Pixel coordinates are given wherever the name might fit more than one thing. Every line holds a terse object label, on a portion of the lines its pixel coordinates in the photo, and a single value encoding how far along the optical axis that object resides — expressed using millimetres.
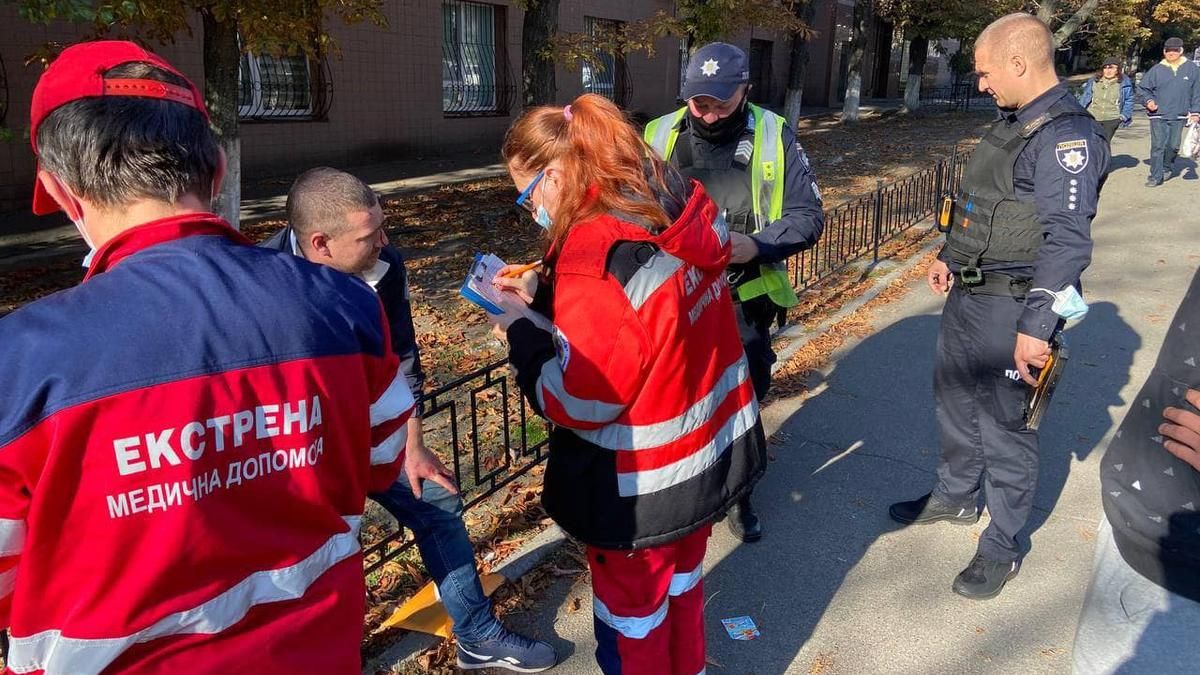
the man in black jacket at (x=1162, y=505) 1476
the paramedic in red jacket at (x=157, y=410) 1157
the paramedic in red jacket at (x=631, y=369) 2012
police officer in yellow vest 3375
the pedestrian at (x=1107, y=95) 12844
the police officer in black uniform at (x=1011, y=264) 2988
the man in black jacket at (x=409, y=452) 2561
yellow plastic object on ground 3203
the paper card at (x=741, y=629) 3213
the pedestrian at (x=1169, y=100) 11984
